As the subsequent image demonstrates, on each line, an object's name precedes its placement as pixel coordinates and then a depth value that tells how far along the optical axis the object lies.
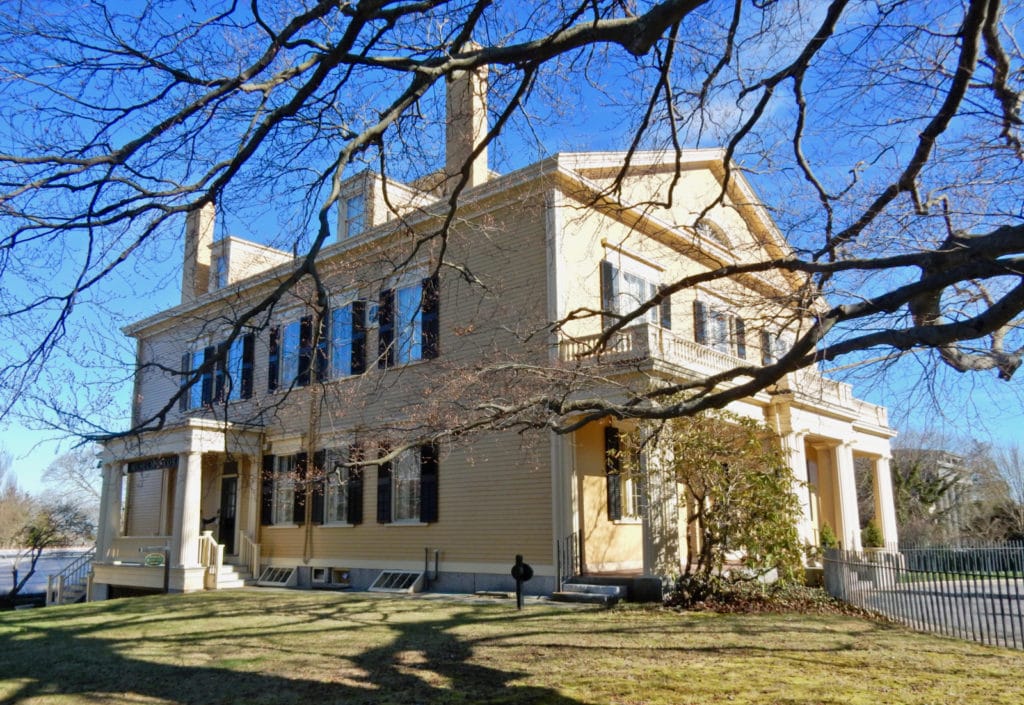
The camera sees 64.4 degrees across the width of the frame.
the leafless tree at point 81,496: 34.16
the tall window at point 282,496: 21.55
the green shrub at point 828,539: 20.42
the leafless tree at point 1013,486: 36.59
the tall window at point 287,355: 21.36
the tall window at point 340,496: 20.03
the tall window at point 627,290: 17.59
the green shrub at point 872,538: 23.86
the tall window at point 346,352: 20.38
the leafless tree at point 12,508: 49.75
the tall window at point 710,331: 19.43
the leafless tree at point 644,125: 5.61
